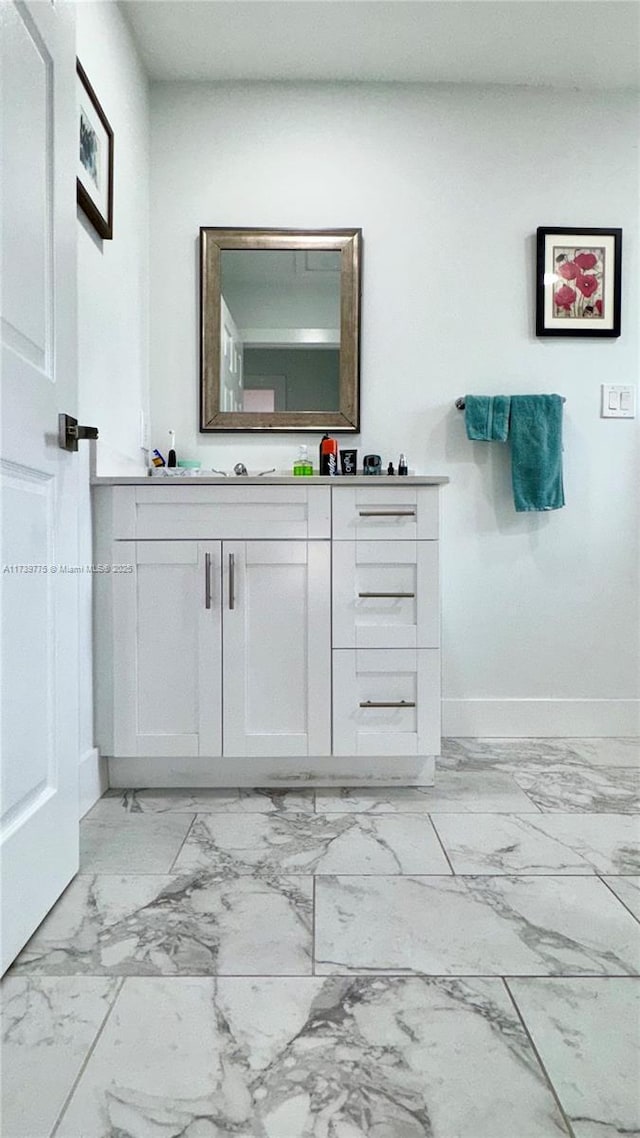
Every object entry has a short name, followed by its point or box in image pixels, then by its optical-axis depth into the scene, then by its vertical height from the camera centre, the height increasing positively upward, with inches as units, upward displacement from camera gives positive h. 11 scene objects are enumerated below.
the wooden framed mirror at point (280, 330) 93.9 +30.7
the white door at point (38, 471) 42.7 +5.3
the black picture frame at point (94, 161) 67.5 +41.2
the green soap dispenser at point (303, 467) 88.0 +10.7
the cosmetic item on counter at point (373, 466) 84.5 +10.5
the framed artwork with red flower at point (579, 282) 96.1 +38.6
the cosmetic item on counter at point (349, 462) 86.4 +11.2
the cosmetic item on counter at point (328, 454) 87.0 +12.3
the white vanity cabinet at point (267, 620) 72.9 -7.9
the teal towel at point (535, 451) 93.3 +13.7
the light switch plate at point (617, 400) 97.7 +21.8
